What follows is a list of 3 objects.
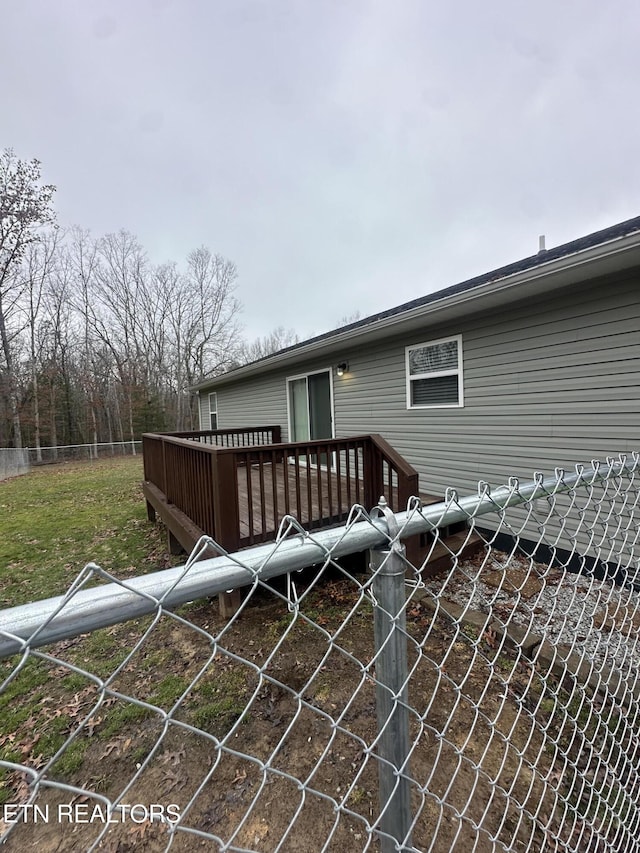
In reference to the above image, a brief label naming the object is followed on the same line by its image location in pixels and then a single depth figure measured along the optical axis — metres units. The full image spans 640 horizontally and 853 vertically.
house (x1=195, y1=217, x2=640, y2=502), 3.95
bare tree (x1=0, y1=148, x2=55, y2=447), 13.82
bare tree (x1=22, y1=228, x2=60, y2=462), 18.62
